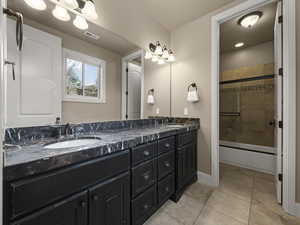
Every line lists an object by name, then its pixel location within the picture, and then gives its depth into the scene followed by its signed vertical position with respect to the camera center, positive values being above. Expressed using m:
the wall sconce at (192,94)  2.20 +0.28
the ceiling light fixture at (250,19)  2.12 +1.45
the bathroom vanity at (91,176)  0.61 -0.39
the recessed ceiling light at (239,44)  3.08 +1.51
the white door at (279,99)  1.60 +0.15
